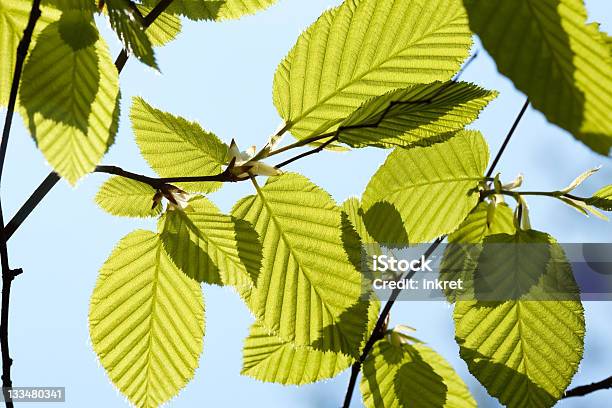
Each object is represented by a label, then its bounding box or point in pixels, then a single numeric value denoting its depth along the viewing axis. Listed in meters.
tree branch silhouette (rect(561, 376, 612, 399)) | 0.59
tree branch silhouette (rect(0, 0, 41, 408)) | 0.50
